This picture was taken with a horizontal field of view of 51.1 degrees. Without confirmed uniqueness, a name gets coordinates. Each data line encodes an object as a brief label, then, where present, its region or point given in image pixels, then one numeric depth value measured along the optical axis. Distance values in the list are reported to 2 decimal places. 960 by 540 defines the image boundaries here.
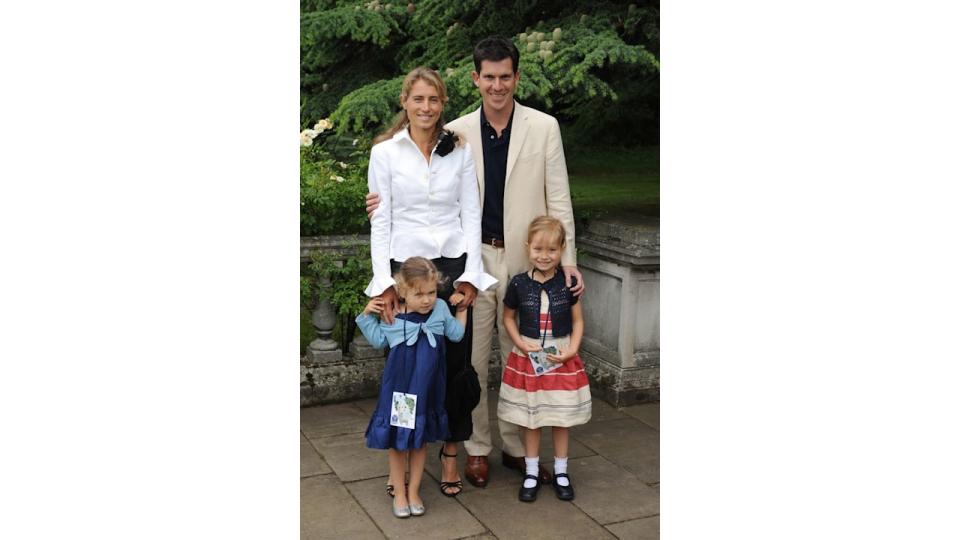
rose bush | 5.40
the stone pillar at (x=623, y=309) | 5.37
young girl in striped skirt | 4.15
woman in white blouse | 3.92
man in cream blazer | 4.19
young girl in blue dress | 3.91
